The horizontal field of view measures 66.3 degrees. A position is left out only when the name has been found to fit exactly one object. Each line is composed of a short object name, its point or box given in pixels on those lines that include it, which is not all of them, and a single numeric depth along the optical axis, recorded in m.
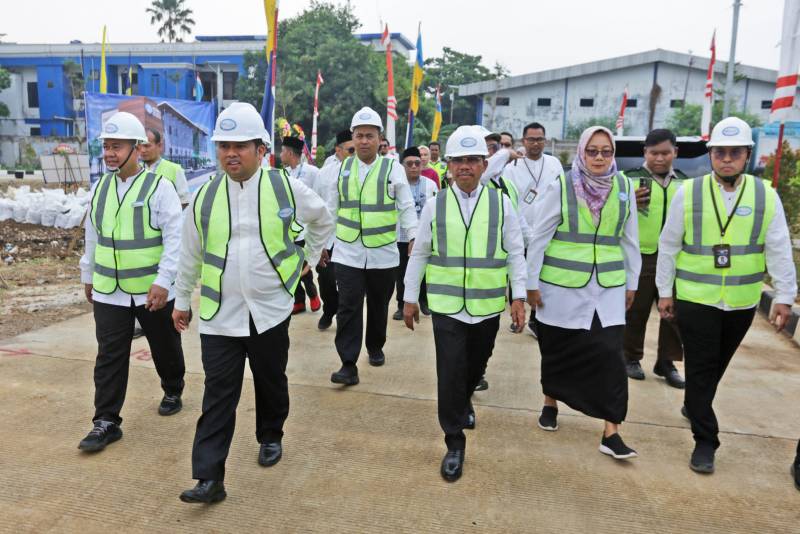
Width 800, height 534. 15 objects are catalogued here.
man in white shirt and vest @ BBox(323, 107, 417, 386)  4.77
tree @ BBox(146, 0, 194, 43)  57.00
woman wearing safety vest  3.47
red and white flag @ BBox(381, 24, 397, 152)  9.80
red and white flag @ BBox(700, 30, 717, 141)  11.95
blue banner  8.82
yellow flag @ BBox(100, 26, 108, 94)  11.12
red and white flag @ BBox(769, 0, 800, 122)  5.65
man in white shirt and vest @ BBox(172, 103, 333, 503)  2.97
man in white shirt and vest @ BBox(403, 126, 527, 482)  3.33
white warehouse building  29.17
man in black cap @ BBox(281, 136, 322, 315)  6.61
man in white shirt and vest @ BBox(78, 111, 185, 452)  3.58
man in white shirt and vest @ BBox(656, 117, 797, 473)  3.37
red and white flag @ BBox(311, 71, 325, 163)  15.76
